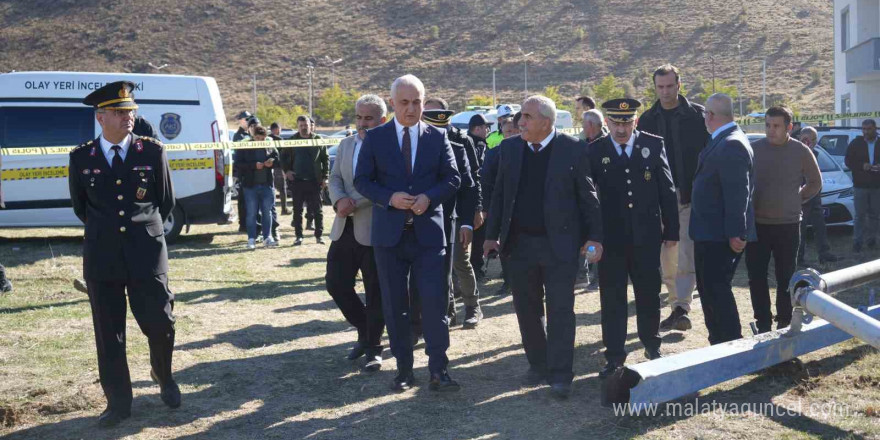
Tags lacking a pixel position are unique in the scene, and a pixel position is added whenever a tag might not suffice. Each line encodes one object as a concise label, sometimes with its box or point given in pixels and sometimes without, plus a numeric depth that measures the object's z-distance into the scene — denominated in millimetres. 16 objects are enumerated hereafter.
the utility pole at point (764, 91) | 59562
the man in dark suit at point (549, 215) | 5828
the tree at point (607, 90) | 58112
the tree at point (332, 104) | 63312
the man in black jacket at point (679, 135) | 7664
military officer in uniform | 5258
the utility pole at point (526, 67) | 70100
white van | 13164
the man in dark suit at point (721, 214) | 6055
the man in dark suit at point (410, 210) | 5844
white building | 31172
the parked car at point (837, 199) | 13477
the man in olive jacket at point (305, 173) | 13727
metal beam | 5039
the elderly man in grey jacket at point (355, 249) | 6570
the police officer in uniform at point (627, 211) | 6266
